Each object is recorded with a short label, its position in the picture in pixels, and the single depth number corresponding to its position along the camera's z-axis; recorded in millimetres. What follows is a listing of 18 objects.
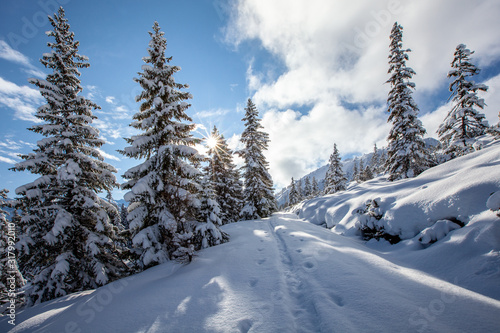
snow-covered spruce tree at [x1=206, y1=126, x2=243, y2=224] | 21453
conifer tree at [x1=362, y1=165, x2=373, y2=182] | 44588
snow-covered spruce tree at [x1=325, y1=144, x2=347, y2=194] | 32688
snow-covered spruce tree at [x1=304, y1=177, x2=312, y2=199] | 56250
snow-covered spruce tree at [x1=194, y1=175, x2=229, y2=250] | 9156
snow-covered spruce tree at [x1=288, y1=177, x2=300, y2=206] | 50819
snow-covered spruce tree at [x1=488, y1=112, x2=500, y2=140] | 13008
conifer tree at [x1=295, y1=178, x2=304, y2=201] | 61388
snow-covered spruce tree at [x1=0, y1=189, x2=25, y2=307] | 13086
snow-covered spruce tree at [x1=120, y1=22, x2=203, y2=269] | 8320
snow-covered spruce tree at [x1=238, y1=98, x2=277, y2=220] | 19375
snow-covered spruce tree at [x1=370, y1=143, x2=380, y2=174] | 59003
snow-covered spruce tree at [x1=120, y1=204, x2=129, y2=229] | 37756
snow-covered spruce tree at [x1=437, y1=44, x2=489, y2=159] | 15211
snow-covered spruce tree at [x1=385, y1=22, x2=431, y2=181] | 15547
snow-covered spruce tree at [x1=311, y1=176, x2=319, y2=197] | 54050
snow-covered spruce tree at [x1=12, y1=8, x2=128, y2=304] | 8391
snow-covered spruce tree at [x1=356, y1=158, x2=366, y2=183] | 44659
